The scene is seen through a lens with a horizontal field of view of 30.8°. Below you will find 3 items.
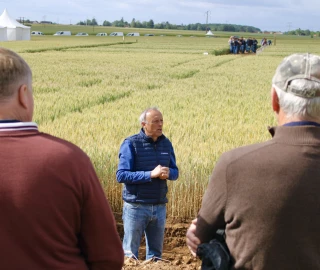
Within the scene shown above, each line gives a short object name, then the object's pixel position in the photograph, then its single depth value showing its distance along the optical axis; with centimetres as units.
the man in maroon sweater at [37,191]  201
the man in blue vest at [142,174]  462
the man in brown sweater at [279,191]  216
